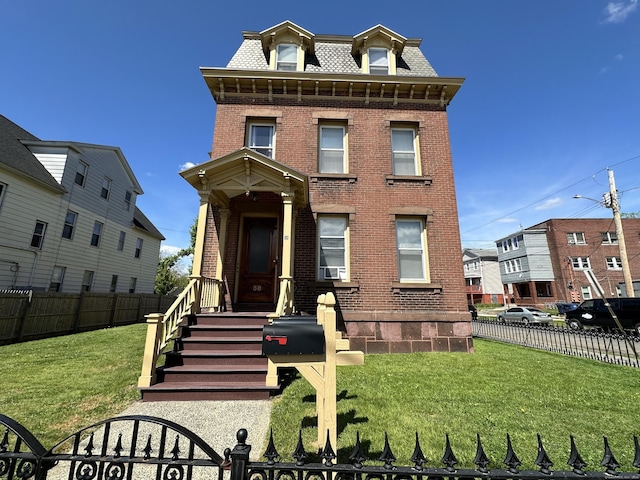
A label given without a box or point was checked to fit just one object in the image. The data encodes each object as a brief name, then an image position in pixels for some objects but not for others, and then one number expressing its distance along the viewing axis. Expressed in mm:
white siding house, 13117
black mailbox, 2795
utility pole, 17453
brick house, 8570
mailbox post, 2816
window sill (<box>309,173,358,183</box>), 9406
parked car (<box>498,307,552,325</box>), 22672
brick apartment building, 34969
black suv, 15578
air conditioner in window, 8930
